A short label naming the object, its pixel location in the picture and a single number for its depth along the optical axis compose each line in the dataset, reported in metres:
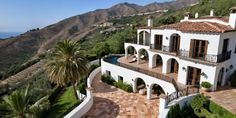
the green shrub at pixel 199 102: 11.18
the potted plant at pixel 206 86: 12.87
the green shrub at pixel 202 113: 10.47
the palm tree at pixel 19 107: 13.94
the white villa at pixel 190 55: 13.03
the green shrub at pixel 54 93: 19.09
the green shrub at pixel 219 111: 9.90
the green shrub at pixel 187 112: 11.54
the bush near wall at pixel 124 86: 16.47
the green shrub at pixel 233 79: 13.83
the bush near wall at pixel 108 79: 18.78
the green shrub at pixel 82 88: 17.80
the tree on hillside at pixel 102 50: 28.57
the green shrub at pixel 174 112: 10.62
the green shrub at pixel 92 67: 23.00
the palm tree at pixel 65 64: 15.37
